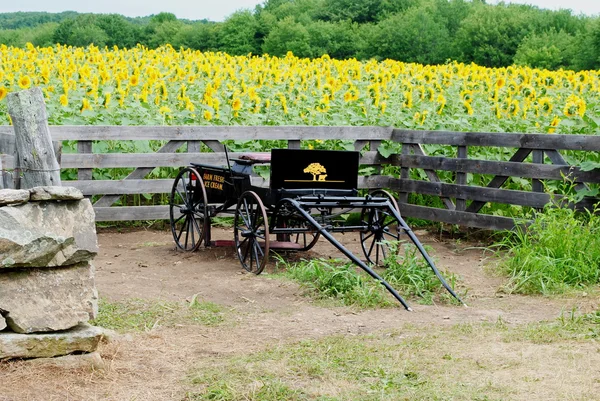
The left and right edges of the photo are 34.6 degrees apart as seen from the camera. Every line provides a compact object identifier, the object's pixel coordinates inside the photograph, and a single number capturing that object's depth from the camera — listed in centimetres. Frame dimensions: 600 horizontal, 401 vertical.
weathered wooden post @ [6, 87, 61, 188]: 555
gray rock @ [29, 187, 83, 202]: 506
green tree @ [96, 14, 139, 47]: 4206
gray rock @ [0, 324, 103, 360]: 503
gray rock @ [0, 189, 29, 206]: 497
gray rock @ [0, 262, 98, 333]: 501
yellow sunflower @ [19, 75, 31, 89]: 1185
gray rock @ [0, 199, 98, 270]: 492
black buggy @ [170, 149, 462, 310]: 779
